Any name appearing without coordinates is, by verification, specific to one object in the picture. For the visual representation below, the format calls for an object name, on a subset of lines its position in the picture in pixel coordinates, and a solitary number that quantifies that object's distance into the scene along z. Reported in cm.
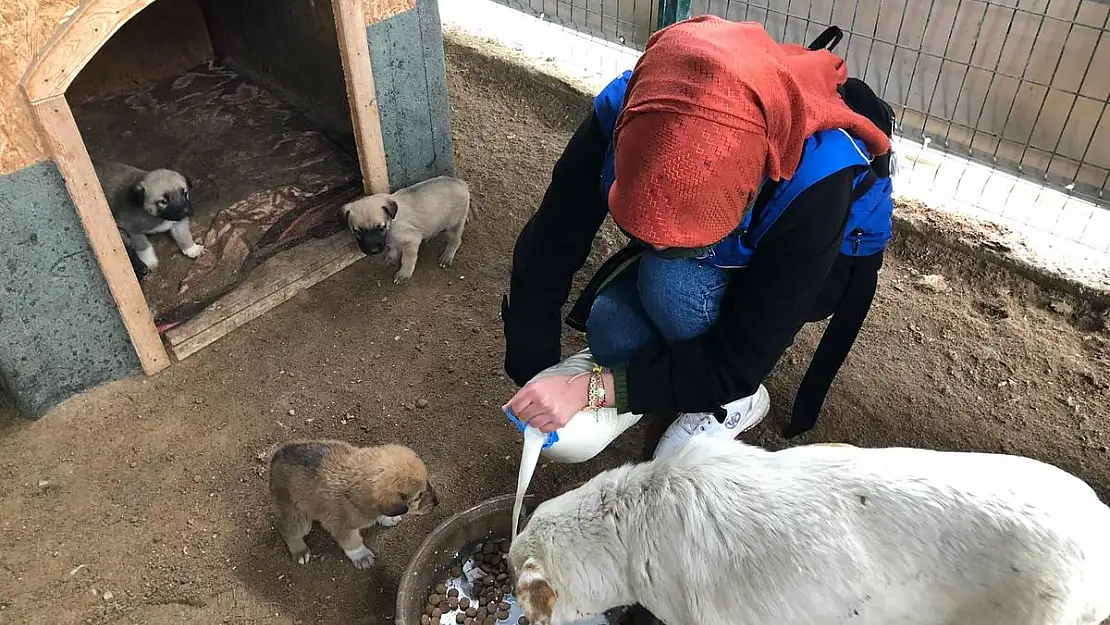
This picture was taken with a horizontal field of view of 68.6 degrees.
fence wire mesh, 332
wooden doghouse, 248
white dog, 167
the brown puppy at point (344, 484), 236
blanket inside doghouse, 367
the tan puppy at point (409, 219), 351
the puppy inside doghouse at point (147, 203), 352
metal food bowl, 232
